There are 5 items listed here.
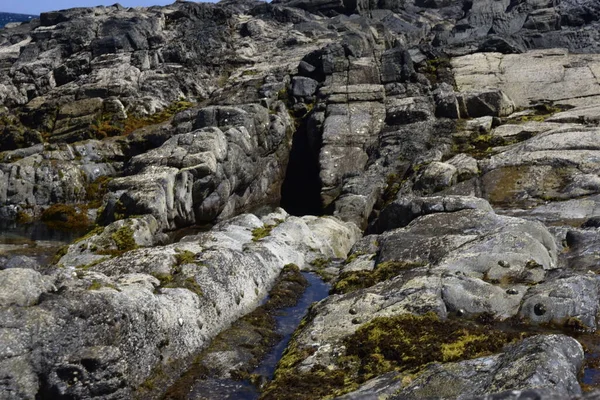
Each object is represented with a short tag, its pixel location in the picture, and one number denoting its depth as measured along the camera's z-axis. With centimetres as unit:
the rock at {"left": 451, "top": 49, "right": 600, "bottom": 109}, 6169
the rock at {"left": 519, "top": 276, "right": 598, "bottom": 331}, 1845
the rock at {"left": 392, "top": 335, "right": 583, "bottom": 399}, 1275
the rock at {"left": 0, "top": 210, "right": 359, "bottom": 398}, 1572
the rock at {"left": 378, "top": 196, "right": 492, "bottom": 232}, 3080
